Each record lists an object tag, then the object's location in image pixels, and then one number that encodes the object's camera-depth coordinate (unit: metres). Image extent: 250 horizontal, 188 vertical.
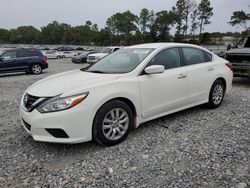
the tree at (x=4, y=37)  80.91
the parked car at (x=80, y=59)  18.92
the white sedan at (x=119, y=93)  2.49
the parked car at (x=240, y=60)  6.20
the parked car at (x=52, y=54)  26.35
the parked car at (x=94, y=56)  15.74
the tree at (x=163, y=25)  48.81
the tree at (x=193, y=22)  47.41
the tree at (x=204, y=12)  44.59
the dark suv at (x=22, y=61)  10.27
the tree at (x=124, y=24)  59.98
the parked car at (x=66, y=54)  27.18
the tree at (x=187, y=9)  47.07
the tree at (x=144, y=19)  58.87
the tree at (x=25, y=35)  74.71
